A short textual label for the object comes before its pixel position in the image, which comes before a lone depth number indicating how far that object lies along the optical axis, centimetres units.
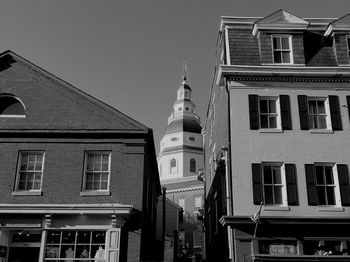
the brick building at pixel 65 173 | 1809
